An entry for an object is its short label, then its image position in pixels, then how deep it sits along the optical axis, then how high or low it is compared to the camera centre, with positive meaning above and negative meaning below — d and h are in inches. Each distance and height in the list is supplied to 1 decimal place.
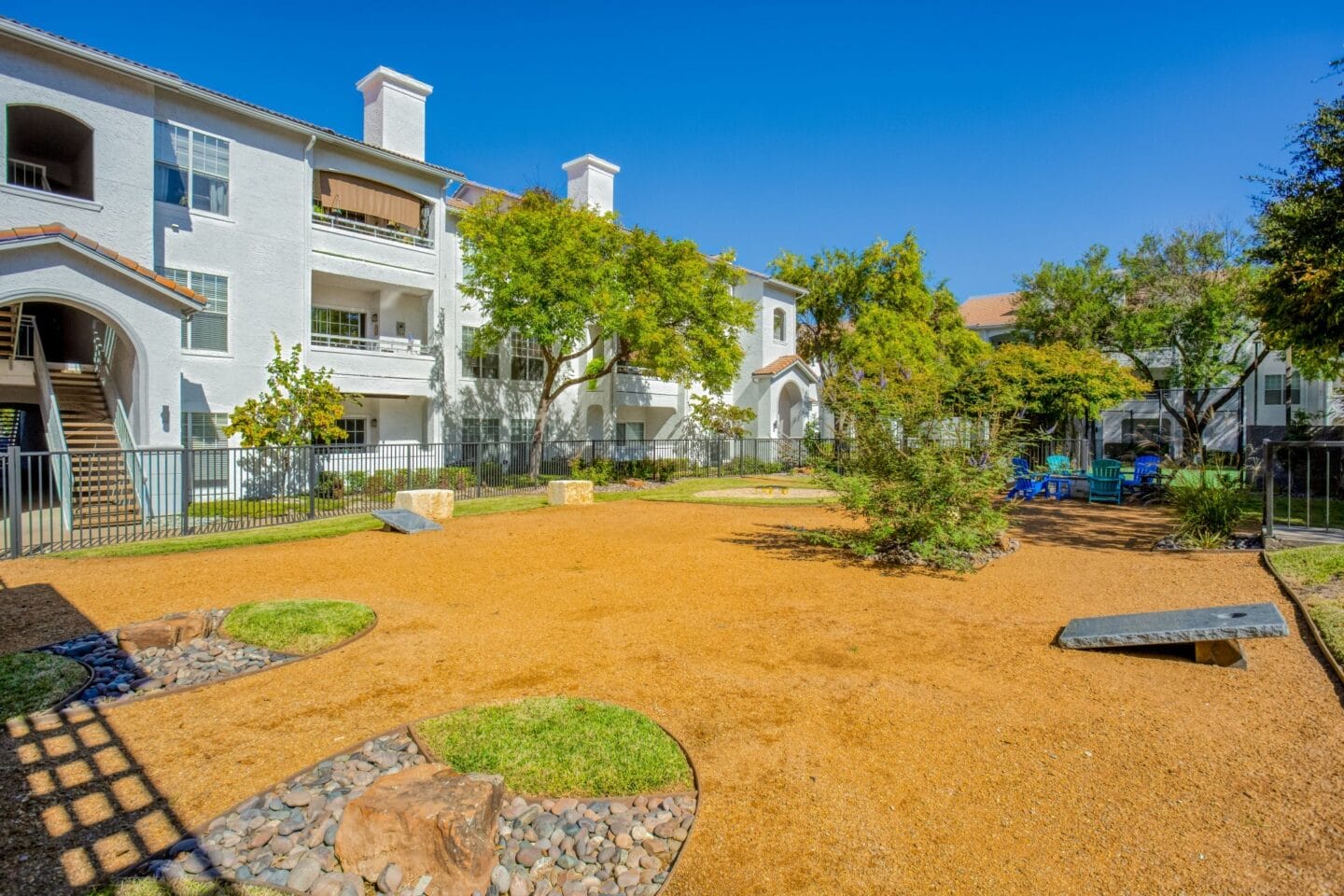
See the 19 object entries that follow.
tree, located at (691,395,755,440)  1289.4 +42.5
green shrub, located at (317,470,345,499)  793.6 -52.0
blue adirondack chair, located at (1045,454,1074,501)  814.5 -42.9
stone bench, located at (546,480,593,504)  763.4 -55.7
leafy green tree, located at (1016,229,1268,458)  1180.5 +235.2
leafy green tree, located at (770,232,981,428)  1424.7 +278.1
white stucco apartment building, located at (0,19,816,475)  660.1 +204.2
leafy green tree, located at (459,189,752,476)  912.3 +200.1
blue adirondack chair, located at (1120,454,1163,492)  767.1 -35.2
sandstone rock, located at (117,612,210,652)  269.9 -74.9
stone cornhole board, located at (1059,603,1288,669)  243.1 -67.6
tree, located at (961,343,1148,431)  933.2 +75.7
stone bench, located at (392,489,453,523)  651.5 -58.2
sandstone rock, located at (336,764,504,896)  139.7 -79.5
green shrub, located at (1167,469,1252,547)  477.7 -48.4
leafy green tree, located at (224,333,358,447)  770.2 +31.4
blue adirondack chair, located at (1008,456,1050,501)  804.0 -51.2
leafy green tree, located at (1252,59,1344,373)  457.1 +135.1
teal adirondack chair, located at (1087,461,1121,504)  753.0 -46.0
